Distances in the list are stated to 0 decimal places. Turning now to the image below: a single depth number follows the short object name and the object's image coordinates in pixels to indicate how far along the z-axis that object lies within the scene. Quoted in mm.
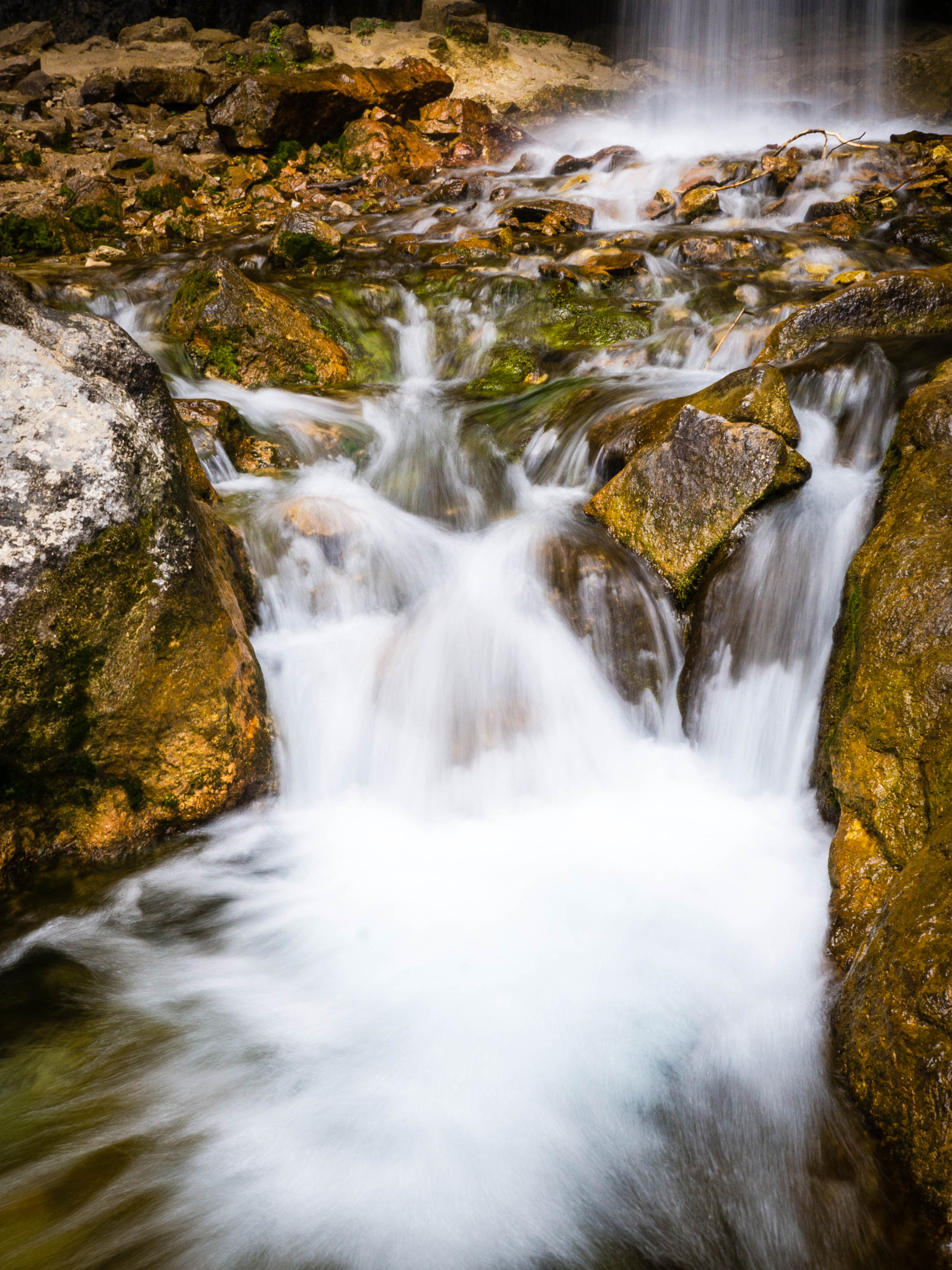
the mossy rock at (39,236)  10961
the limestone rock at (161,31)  19656
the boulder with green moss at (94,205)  12102
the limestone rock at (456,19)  20922
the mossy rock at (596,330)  7906
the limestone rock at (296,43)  19312
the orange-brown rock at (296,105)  15695
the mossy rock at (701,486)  4312
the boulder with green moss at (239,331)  7113
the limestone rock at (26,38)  18078
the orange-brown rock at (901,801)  1907
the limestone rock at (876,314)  5734
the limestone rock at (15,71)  16672
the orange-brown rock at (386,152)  15938
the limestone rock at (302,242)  9812
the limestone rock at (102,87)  16734
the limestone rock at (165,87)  16828
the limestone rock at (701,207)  11609
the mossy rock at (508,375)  7562
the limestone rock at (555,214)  11453
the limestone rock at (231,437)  5676
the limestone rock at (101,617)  2859
